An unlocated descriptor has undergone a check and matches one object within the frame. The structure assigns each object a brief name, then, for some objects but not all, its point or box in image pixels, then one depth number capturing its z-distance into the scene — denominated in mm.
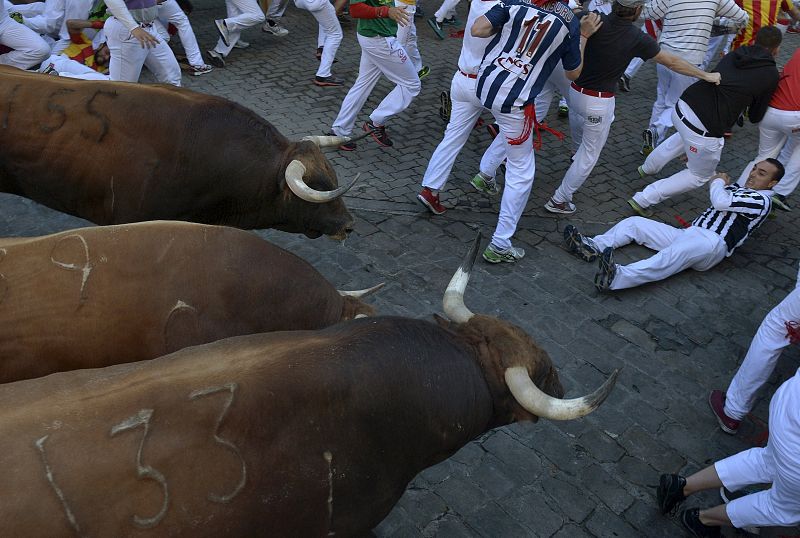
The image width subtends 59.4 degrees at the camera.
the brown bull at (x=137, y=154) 4742
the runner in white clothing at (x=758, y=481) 3777
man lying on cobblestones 6281
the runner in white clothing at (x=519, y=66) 5785
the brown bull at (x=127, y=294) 3408
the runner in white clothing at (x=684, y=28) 8055
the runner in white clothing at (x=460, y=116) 6609
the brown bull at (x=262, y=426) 2434
